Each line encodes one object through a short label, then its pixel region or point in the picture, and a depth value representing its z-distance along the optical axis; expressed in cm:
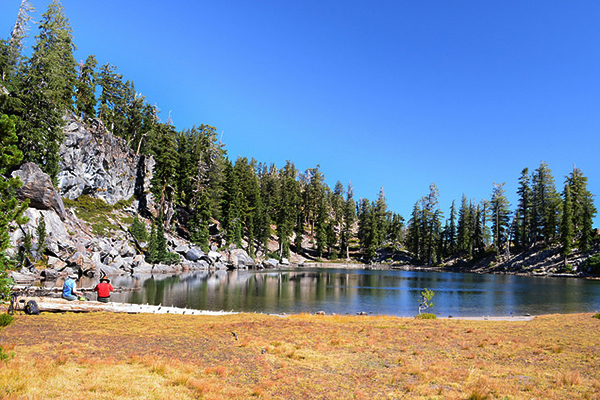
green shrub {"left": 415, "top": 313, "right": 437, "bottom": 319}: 2477
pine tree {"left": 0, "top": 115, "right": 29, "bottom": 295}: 1109
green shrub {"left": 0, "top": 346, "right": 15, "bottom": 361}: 862
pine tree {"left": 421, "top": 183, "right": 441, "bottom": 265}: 11750
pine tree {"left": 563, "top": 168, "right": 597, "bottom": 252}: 7625
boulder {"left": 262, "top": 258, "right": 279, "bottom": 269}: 9025
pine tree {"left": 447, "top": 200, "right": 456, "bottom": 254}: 11812
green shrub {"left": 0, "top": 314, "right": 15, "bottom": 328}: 1330
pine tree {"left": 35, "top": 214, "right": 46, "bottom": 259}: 4097
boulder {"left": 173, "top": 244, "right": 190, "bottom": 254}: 7075
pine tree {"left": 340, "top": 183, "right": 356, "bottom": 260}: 11892
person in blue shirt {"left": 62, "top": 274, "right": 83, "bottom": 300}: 2135
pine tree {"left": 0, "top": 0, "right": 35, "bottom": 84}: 5903
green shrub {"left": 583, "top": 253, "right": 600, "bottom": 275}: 6769
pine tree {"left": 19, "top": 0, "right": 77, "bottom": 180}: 5022
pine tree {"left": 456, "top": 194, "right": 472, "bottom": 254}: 11275
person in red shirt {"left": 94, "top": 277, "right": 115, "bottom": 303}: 2223
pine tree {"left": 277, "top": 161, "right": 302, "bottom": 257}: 10156
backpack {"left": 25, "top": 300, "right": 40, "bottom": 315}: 1774
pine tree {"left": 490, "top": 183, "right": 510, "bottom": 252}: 10144
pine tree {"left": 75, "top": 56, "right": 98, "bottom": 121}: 7319
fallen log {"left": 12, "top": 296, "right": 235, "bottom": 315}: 1912
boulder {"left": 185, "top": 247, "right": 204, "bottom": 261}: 7250
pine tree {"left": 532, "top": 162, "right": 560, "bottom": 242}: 8525
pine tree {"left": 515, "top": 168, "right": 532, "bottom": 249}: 9484
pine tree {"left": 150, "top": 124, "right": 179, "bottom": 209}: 7806
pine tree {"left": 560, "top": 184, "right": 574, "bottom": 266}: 7450
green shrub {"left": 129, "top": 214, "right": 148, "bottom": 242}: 6344
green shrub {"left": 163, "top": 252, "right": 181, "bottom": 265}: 6502
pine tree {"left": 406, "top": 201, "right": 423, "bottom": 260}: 12212
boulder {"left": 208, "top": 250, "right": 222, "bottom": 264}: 7751
